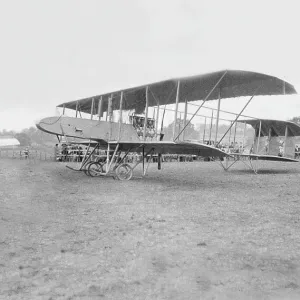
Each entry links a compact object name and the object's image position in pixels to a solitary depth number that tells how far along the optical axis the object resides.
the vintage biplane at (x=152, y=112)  10.23
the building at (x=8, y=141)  72.00
